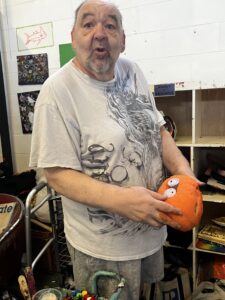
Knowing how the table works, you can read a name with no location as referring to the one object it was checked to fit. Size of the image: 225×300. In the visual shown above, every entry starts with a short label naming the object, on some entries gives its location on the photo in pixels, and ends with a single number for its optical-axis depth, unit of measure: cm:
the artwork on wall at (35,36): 219
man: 79
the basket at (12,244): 162
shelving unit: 166
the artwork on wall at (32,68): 226
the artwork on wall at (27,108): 235
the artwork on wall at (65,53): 215
